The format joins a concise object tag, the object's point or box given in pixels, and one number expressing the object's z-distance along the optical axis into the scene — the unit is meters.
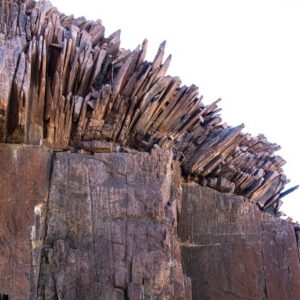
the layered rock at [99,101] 8.47
